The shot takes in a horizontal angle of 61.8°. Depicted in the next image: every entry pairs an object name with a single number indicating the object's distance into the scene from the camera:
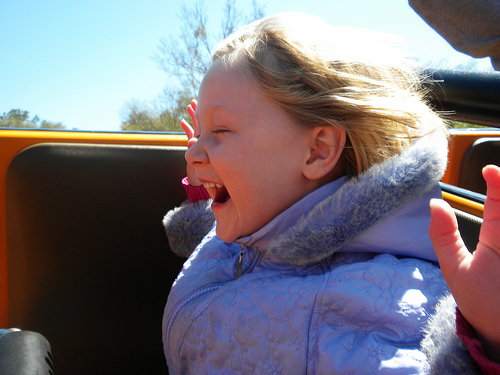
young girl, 0.66
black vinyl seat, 1.11
